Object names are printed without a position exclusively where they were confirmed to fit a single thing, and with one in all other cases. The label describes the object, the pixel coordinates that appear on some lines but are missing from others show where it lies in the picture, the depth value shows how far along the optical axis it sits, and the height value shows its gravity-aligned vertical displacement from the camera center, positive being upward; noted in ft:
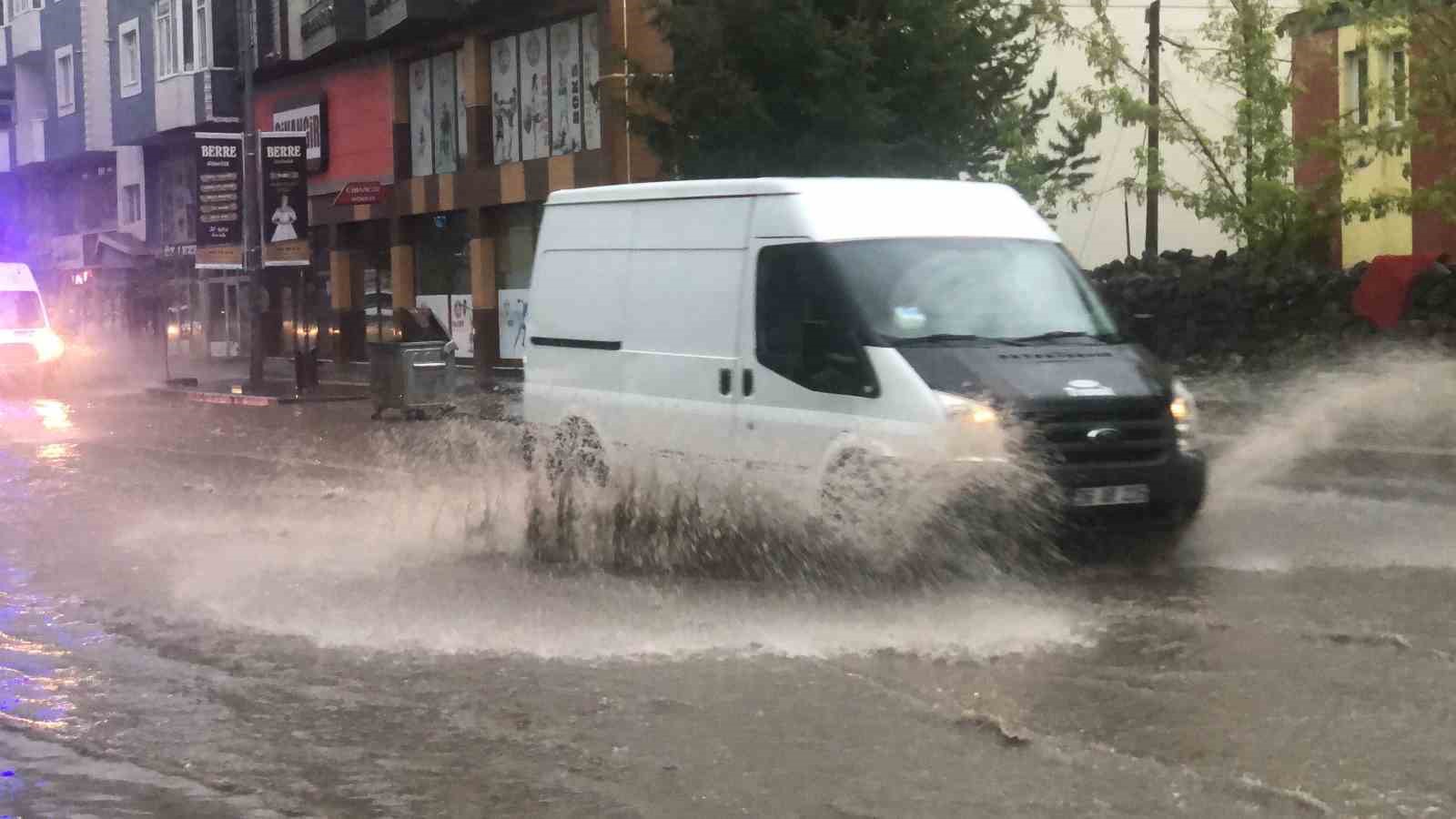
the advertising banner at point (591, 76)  103.40 +13.88
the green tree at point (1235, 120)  79.51 +8.33
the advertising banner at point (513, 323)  112.16 +0.01
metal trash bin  81.20 -2.18
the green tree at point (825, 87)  72.74 +9.36
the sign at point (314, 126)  135.95 +15.08
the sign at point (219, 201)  106.11 +7.43
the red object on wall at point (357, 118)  127.65 +14.79
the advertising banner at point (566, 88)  105.70 +13.56
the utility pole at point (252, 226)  100.42 +5.80
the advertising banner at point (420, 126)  123.65 +13.45
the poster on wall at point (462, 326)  118.62 -0.10
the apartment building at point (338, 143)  108.27 +13.24
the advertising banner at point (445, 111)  120.26 +14.07
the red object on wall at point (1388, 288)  72.38 +0.64
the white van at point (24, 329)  114.62 +0.34
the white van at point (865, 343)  31.94 -0.52
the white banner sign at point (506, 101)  112.57 +13.76
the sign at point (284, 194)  106.32 +7.77
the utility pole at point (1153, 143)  82.94 +8.00
